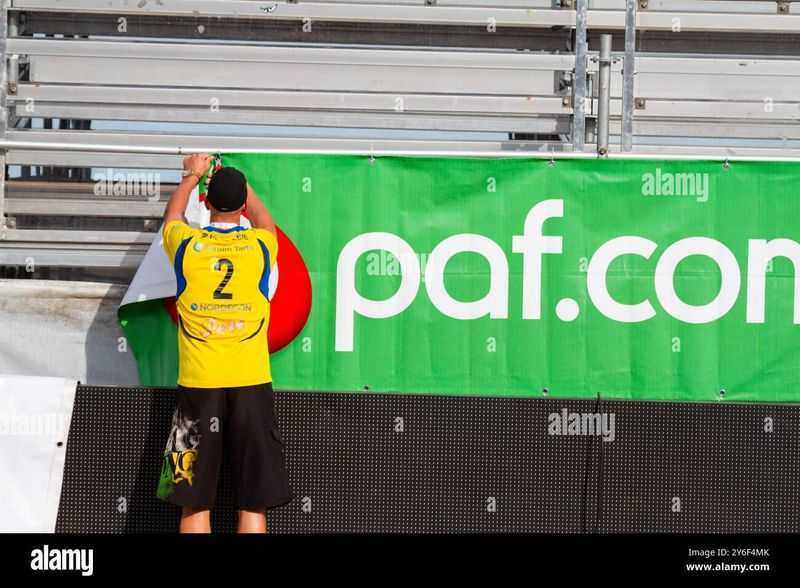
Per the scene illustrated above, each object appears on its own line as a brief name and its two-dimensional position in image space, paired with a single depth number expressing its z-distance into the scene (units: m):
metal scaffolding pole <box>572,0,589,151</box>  14.06
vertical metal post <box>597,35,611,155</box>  13.77
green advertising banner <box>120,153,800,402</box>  13.57
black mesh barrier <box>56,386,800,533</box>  13.42
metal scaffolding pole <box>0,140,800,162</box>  13.48
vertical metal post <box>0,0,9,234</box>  14.05
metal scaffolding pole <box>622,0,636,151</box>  14.04
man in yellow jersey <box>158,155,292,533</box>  11.88
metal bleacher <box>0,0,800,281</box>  14.41
